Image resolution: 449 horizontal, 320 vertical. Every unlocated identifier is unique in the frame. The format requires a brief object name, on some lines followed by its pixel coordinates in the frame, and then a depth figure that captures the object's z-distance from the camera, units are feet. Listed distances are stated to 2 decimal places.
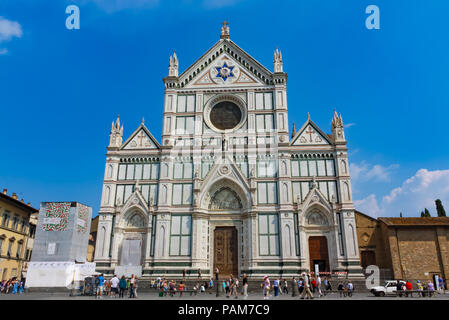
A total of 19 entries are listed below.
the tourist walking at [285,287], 79.77
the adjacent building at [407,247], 90.91
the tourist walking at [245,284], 61.75
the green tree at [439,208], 149.45
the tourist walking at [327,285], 78.69
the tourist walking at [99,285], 64.19
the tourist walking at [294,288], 71.50
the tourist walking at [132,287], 64.12
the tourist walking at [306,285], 58.44
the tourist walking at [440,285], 84.58
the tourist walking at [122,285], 66.13
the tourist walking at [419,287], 73.08
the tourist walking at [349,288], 71.15
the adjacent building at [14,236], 106.01
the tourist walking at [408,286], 69.41
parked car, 71.77
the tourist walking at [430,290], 66.06
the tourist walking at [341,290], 70.62
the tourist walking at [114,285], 67.91
